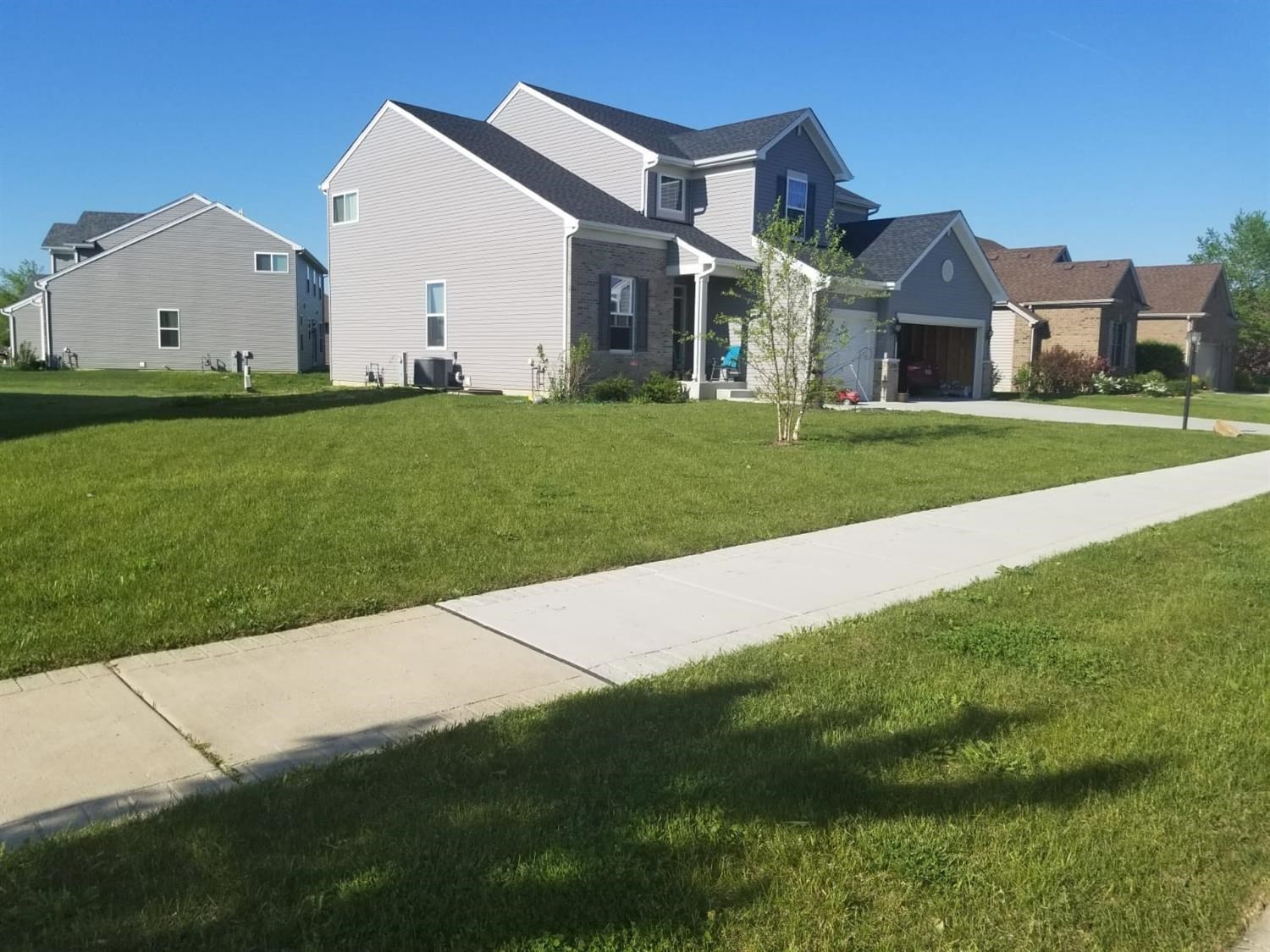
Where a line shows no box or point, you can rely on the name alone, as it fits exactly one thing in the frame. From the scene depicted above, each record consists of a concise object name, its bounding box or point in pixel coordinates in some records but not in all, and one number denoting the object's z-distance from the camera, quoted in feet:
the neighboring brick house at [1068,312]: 114.93
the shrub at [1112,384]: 111.14
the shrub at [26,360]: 124.36
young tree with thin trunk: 44.11
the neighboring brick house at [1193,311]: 143.64
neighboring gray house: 127.24
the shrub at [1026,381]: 105.50
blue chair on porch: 77.87
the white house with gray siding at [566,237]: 71.92
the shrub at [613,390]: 68.44
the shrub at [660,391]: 69.05
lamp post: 65.51
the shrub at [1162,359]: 136.56
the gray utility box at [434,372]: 78.43
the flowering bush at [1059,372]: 105.50
